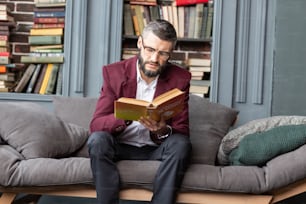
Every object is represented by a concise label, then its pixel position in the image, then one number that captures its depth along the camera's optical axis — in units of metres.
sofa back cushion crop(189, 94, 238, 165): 2.70
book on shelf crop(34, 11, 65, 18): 3.42
